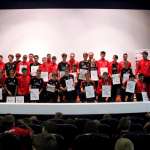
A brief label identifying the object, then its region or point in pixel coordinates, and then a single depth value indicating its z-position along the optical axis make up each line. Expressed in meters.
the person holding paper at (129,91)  10.88
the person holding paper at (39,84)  11.30
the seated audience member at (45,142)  4.70
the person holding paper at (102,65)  12.40
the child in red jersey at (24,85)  11.48
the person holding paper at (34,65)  11.87
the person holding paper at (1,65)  12.58
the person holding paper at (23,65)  12.31
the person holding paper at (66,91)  11.33
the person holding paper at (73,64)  12.16
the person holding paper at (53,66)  12.48
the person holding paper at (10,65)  12.21
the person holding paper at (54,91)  11.31
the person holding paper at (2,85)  10.93
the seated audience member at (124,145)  4.05
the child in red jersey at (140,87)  11.19
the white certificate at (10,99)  10.06
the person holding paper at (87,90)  10.67
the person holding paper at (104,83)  11.26
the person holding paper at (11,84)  11.37
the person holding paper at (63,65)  11.91
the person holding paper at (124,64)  12.04
